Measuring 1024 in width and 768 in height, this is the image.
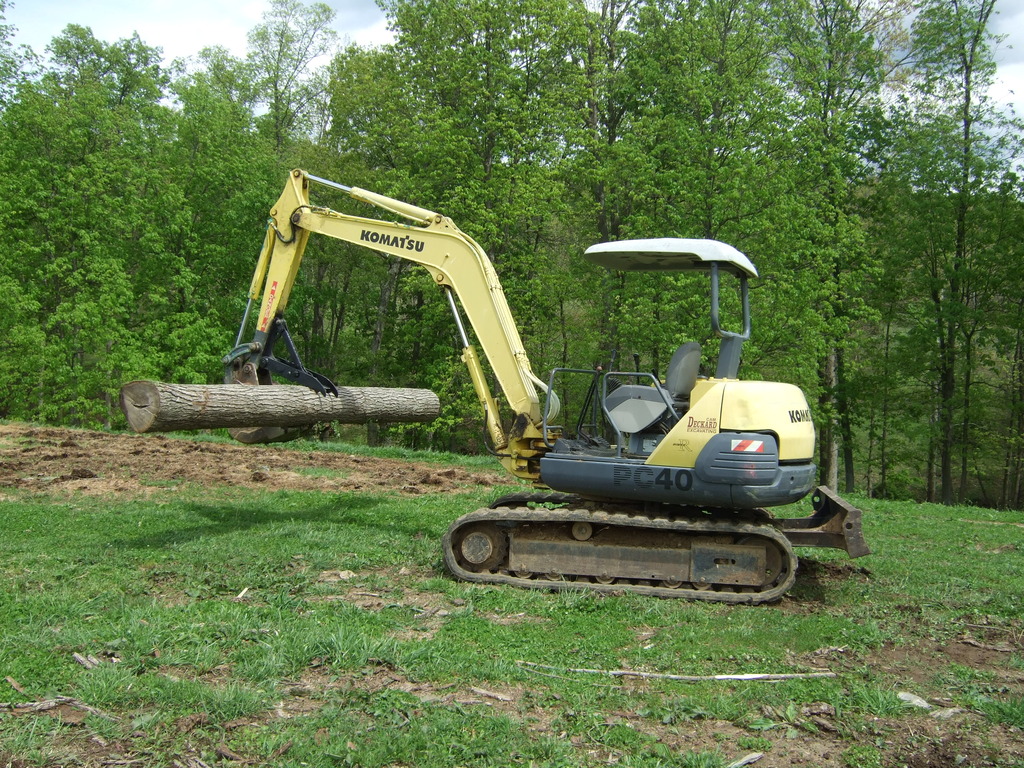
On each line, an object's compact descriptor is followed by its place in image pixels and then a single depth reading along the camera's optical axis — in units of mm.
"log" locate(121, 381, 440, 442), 7414
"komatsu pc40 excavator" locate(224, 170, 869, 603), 6918
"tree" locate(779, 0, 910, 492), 20750
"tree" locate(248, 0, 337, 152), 36781
